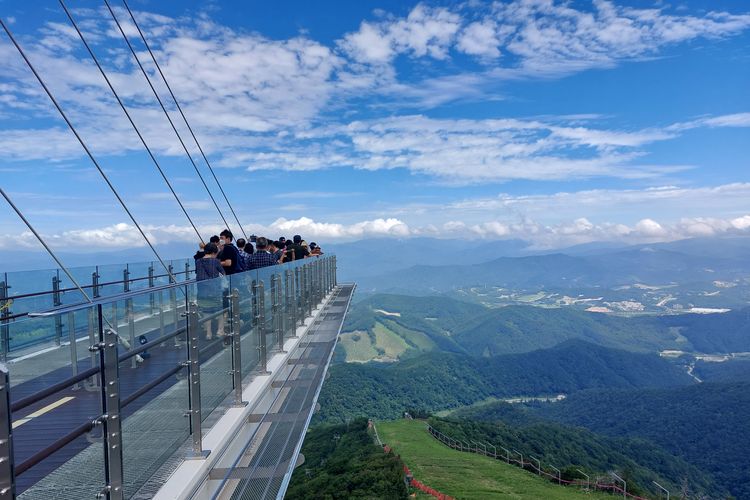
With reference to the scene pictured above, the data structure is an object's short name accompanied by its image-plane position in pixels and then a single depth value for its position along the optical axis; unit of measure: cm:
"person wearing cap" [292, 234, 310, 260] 1745
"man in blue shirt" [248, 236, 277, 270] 1172
